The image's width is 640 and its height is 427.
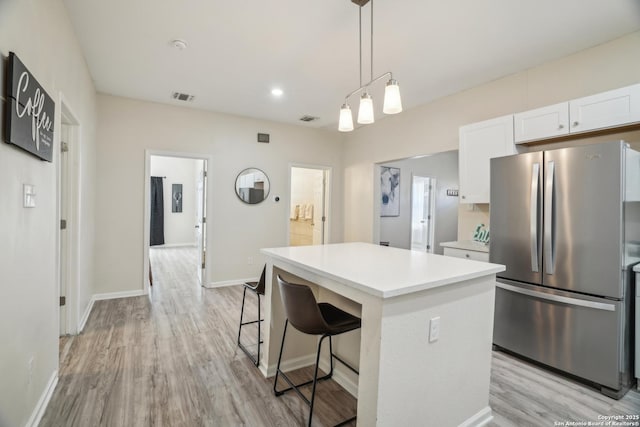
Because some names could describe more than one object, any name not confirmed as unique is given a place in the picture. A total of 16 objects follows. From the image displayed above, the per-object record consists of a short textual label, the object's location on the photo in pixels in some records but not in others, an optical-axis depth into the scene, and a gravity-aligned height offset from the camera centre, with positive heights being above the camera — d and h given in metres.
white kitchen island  1.37 -0.59
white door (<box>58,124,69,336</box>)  2.85 -0.21
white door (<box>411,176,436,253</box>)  6.79 -0.02
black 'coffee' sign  1.34 +0.48
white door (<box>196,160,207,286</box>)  4.72 -0.24
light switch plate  1.56 +0.06
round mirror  4.94 +0.40
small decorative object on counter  3.39 -0.24
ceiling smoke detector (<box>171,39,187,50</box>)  2.72 +1.48
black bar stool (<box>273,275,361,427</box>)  1.61 -0.58
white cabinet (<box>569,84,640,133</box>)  2.26 +0.80
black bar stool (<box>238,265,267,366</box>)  2.43 -0.65
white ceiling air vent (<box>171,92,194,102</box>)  4.00 +1.49
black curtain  8.61 -0.08
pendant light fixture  1.90 +0.69
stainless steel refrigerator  2.07 -0.32
